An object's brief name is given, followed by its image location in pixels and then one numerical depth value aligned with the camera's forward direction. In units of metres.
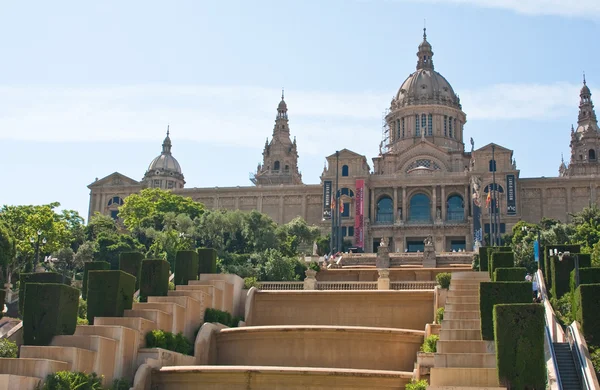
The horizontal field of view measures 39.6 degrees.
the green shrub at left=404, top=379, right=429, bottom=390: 25.31
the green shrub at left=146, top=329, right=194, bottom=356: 30.67
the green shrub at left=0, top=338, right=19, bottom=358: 28.19
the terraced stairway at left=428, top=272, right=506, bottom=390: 24.73
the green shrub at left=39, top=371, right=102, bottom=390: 25.22
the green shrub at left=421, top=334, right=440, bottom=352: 28.54
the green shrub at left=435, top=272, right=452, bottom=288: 37.21
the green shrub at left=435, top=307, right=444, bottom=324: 32.47
